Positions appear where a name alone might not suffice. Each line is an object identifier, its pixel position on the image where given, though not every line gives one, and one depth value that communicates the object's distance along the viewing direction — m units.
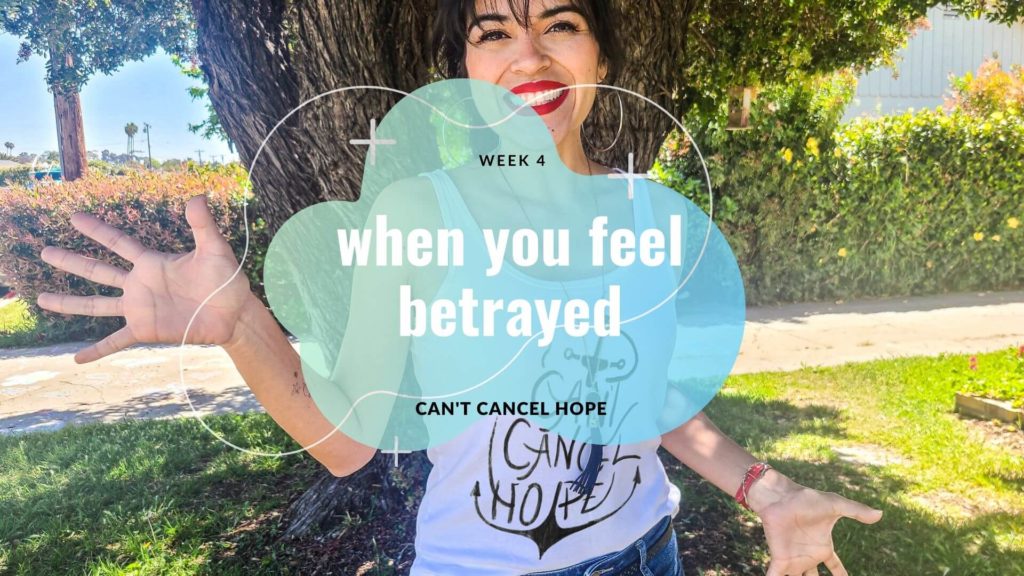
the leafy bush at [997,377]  5.02
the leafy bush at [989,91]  11.07
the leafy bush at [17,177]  8.27
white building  17.23
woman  1.05
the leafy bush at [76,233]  7.37
